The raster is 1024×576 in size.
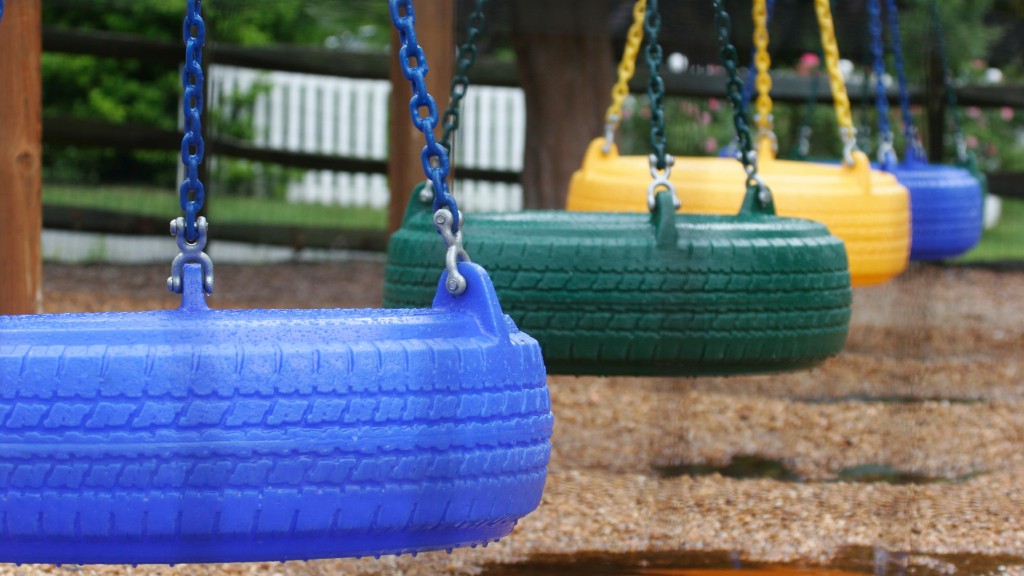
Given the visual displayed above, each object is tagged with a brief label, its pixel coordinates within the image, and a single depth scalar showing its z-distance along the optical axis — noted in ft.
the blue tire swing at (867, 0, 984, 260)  34.83
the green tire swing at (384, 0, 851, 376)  17.44
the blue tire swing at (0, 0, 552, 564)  9.87
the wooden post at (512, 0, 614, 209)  41.16
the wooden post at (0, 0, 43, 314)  24.16
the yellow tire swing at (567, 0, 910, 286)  23.77
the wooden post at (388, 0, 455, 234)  27.17
